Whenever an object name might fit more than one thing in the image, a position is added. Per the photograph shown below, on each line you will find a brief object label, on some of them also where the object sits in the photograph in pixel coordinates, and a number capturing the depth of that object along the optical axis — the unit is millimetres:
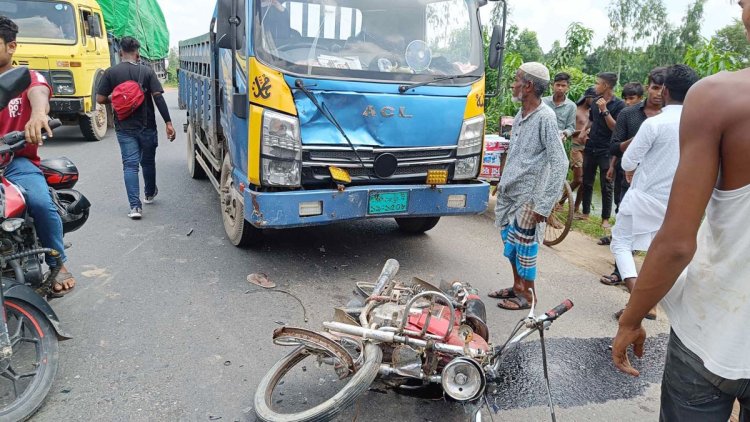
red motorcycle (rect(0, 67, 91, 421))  2340
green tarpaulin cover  13492
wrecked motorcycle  2285
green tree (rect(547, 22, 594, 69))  10445
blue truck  3844
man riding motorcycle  2908
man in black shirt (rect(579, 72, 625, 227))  6012
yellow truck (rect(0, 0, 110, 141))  9180
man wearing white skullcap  3555
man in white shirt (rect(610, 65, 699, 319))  3188
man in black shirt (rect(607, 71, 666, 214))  4645
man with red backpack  5477
